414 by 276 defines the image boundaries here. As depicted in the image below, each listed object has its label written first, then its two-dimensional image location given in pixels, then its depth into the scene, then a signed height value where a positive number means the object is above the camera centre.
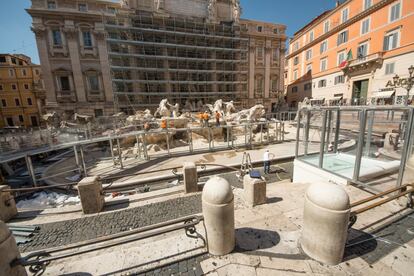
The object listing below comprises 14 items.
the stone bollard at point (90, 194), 4.57 -2.19
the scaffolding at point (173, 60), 26.86 +8.53
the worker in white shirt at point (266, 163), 8.62 -2.81
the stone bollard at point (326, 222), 2.34 -1.66
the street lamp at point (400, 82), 13.01 +1.82
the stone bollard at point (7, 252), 2.05 -1.69
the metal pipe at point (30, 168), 8.27 -2.60
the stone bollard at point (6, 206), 4.44 -2.40
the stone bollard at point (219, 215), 2.61 -1.66
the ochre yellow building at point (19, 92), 37.22 +5.07
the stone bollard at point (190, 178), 5.43 -2.19
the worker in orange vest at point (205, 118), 14.22 -0.80
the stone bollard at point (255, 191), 4.37 -2.16
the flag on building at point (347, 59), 24.56 +6.60
